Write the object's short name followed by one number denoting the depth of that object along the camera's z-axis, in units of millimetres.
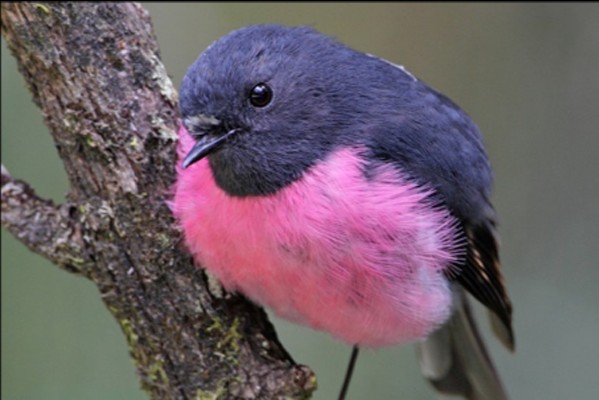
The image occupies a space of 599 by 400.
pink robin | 5613
